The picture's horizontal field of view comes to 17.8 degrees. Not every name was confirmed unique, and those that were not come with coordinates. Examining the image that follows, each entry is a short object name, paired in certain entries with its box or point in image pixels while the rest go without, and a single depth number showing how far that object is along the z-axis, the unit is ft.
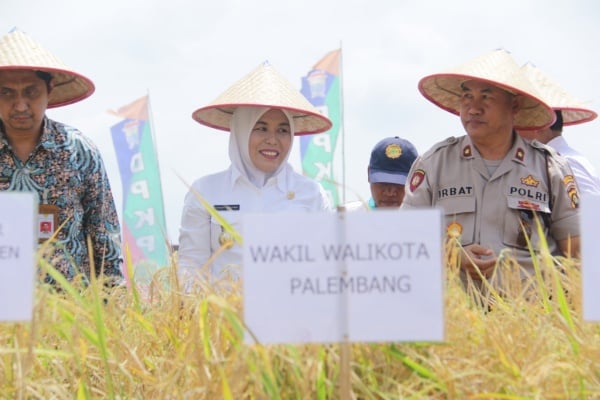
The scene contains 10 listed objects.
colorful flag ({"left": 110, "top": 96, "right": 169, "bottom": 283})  55.00
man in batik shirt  19.12
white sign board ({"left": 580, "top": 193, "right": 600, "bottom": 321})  13.99
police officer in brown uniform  19.47
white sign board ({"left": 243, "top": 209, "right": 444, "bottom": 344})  13.64
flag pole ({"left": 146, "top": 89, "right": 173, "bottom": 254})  59.71
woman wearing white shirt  20.64
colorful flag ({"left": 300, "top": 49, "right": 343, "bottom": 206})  52.35
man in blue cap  24.23
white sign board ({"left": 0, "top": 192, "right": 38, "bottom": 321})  13.84
